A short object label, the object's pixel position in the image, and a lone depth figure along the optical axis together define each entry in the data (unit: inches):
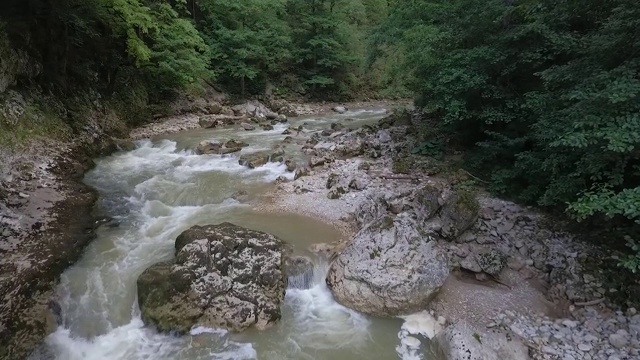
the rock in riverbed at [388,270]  231.9
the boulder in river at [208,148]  513.7
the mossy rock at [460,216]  283.3
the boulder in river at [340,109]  929.8
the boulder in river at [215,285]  221.3
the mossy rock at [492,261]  249.4
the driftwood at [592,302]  213.8
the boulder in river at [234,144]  528.2
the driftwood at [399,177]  386.1
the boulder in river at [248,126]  678.5
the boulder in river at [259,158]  468.1
